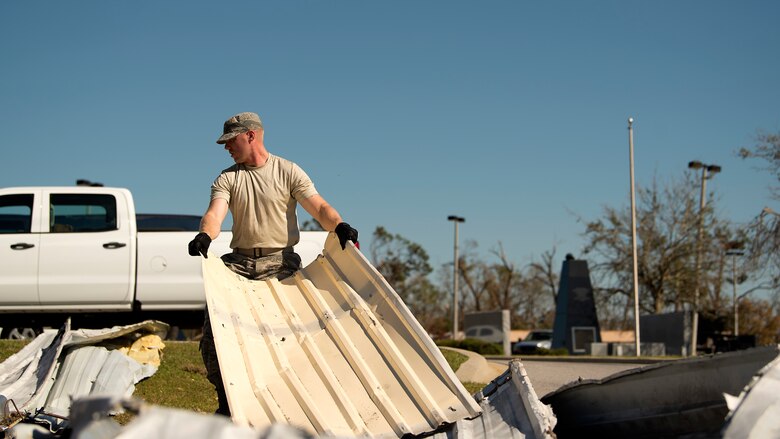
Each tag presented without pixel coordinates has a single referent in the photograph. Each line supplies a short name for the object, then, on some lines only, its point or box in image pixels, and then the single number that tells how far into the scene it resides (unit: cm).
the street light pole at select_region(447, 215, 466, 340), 4312
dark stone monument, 2989
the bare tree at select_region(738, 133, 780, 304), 2997
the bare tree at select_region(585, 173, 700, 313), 4066
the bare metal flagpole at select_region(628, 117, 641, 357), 3015
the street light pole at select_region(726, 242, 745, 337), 3836
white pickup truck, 1177
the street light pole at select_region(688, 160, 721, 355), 4050
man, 606
